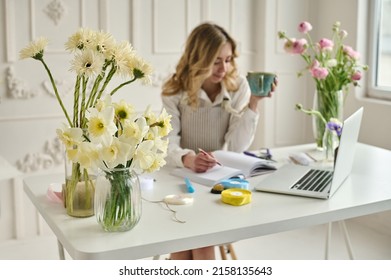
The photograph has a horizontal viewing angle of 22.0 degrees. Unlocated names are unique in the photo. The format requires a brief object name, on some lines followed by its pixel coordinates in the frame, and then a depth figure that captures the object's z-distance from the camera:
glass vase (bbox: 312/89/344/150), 3.47
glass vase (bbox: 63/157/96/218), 2.63
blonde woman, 3.51
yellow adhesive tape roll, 2.75
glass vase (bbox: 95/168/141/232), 2.50
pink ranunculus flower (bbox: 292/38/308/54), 3.49
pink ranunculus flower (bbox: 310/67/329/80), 3.40
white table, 2.46
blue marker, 2.89
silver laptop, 2.82
